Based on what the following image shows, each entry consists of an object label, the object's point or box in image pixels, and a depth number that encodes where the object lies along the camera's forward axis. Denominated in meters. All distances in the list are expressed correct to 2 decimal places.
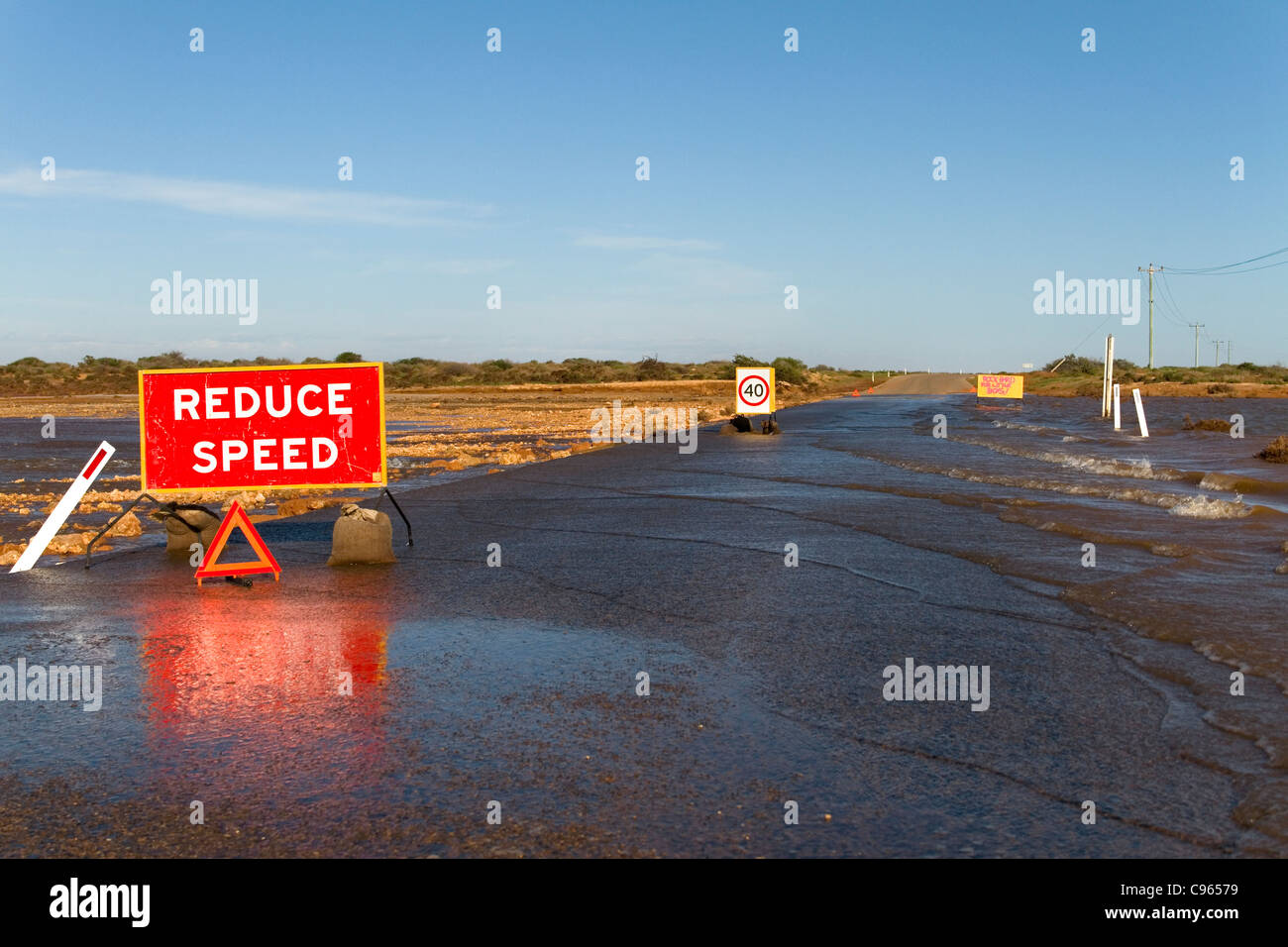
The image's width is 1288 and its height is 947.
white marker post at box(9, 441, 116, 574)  11.99
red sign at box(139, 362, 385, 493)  12.39
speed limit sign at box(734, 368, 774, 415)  37.16
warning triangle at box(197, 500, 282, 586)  10.68
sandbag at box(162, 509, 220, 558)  12.66
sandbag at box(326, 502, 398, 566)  11.90
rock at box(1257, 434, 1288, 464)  23.95
